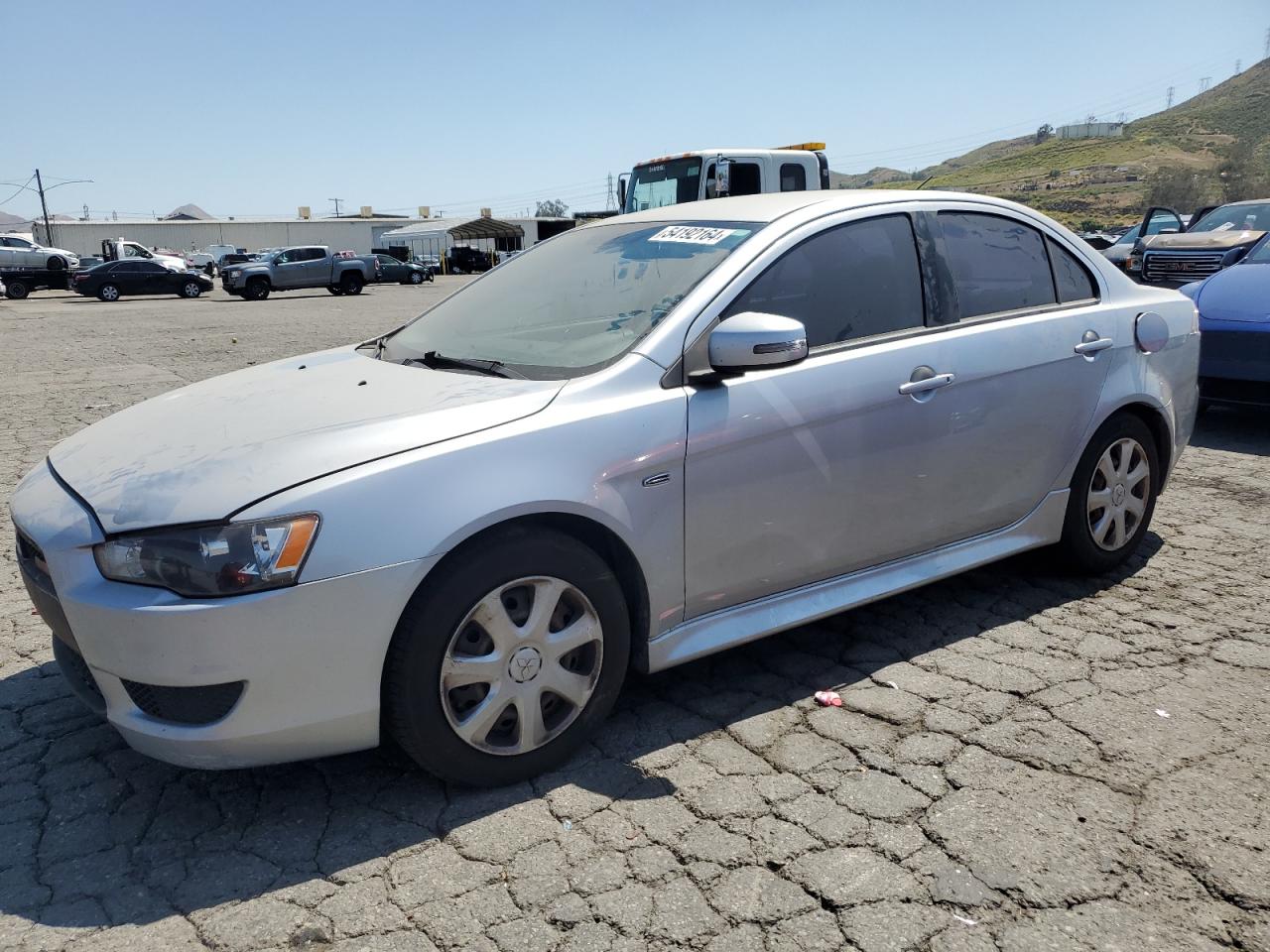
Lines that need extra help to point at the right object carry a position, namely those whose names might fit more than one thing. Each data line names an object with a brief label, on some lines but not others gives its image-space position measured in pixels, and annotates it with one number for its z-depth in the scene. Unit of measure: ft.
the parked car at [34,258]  105.19
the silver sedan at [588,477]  7.80
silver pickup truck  100.68
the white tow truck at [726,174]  45.60
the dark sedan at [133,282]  100.42
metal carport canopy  181.78
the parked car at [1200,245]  38.70
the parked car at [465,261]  181.06
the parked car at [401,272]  140.87
